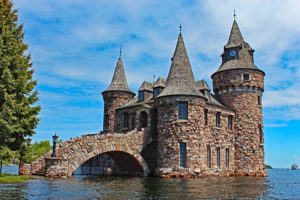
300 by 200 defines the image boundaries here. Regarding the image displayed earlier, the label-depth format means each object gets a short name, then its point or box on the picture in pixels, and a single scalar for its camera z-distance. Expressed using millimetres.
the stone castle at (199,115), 28250
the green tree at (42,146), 75238
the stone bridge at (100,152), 23344
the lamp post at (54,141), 23256
